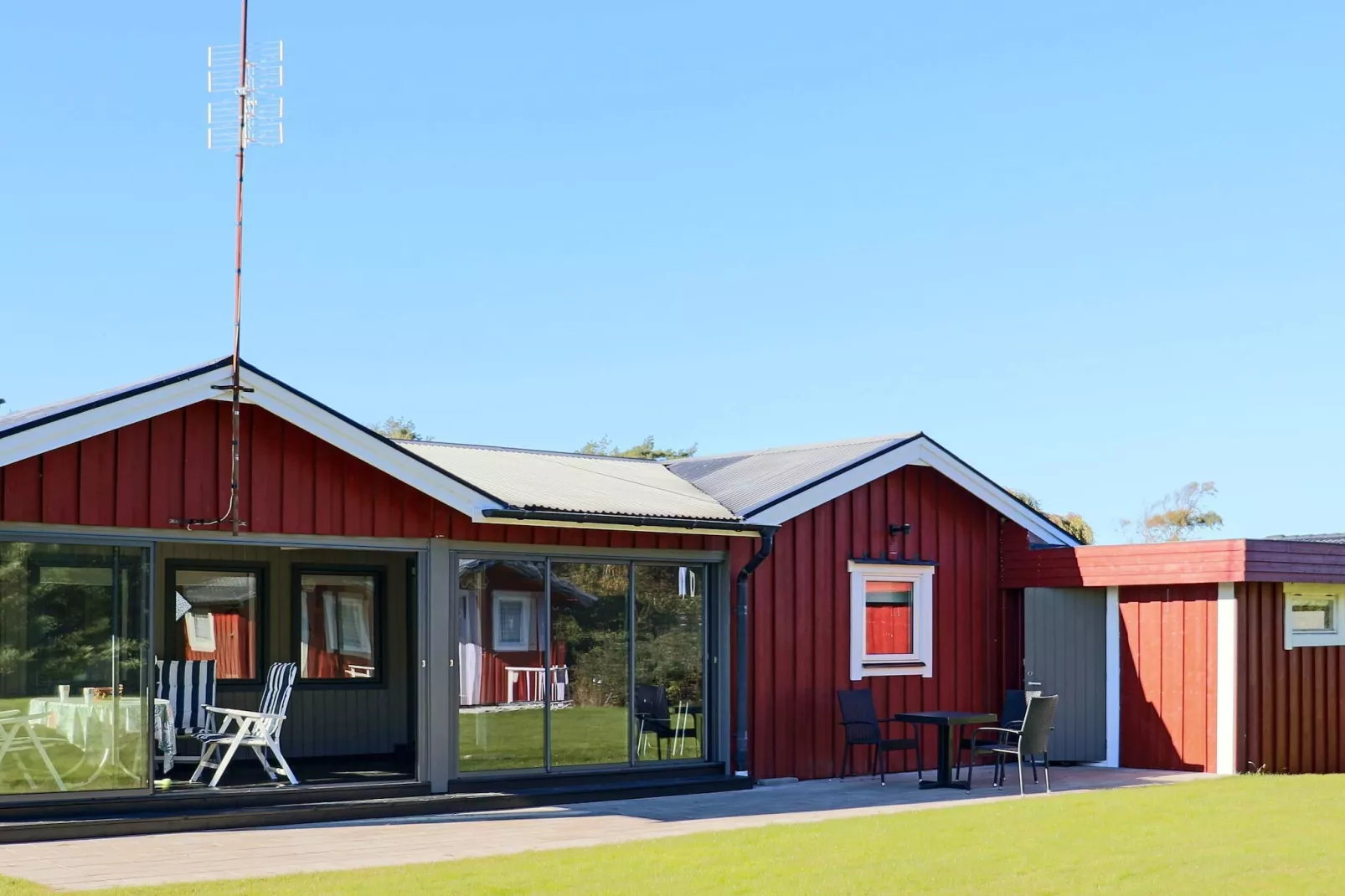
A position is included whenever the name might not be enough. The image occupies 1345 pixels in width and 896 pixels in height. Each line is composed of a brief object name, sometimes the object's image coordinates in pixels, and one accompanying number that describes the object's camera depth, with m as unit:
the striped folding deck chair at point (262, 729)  12.31
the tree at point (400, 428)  41.66
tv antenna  10.97
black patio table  13.94
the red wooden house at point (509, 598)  10.95
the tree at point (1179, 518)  48.00
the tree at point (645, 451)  39.47
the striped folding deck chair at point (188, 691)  13.19
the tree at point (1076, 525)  36.19
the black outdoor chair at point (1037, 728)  13.55
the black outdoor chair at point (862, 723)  14.85
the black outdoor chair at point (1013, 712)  15.67
